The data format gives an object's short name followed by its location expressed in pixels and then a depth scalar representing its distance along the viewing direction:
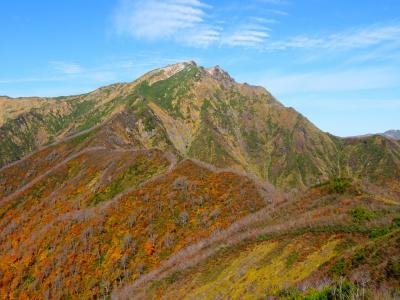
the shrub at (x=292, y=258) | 62.24
